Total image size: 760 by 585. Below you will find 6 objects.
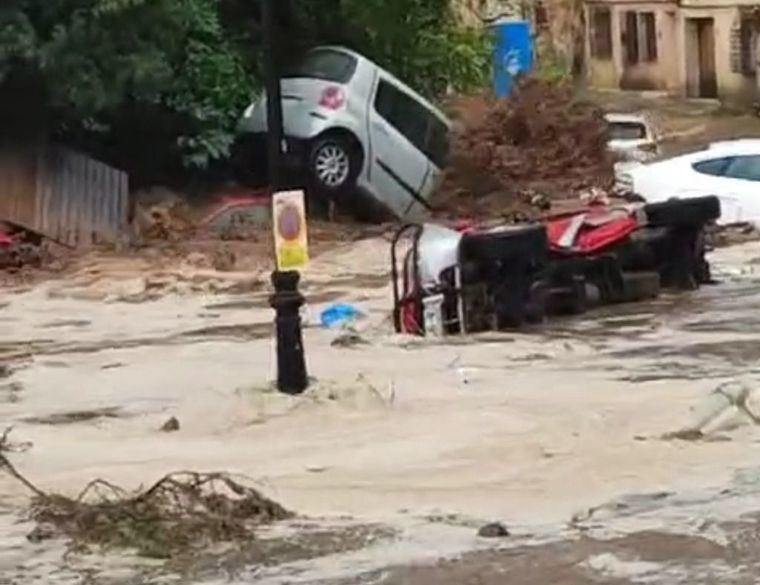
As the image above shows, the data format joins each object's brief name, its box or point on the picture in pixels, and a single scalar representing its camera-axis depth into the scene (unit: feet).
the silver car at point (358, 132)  97.55
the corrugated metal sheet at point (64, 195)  94.02
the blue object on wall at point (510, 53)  123.85
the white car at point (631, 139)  118.18
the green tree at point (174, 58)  91.66
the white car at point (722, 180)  93.25
